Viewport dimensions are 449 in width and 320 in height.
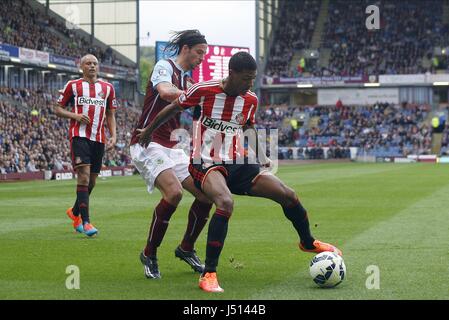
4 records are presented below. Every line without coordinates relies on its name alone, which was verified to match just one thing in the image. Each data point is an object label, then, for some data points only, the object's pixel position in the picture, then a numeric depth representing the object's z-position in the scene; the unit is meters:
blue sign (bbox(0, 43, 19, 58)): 78.94
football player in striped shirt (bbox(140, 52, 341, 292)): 14.61
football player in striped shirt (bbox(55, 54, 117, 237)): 23.33
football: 13.90
